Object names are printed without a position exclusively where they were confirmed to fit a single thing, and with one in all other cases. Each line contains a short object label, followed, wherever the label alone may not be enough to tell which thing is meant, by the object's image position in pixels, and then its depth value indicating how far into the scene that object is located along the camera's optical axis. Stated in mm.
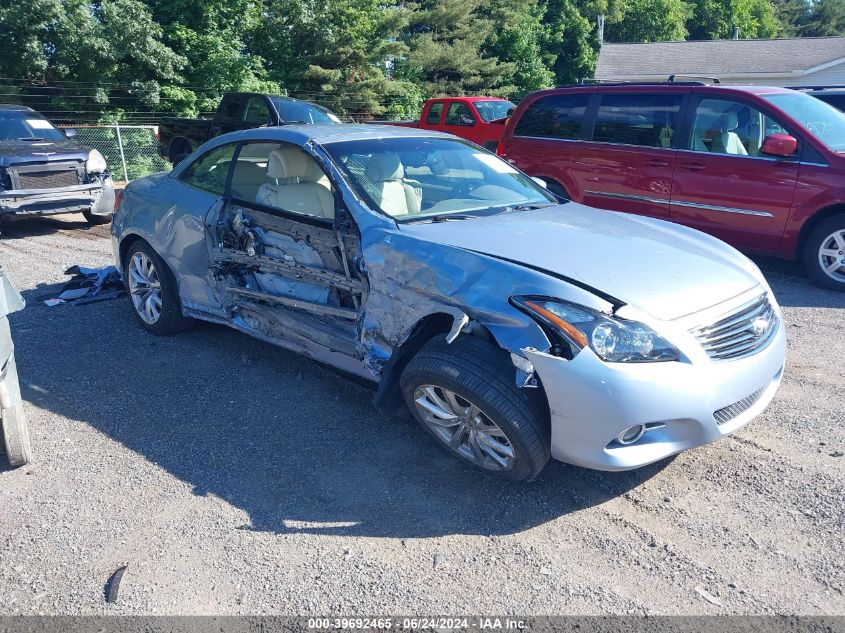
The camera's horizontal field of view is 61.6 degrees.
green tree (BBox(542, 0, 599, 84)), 41125
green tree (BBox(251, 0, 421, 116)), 22322
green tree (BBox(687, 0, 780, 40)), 56594
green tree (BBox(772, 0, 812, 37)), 69812
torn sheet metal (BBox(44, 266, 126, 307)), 6633
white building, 29406
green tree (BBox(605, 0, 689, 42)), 48556
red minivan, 6648
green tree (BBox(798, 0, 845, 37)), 67812
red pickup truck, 15055
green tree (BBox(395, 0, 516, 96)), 28828
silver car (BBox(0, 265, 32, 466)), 3523
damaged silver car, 3082
